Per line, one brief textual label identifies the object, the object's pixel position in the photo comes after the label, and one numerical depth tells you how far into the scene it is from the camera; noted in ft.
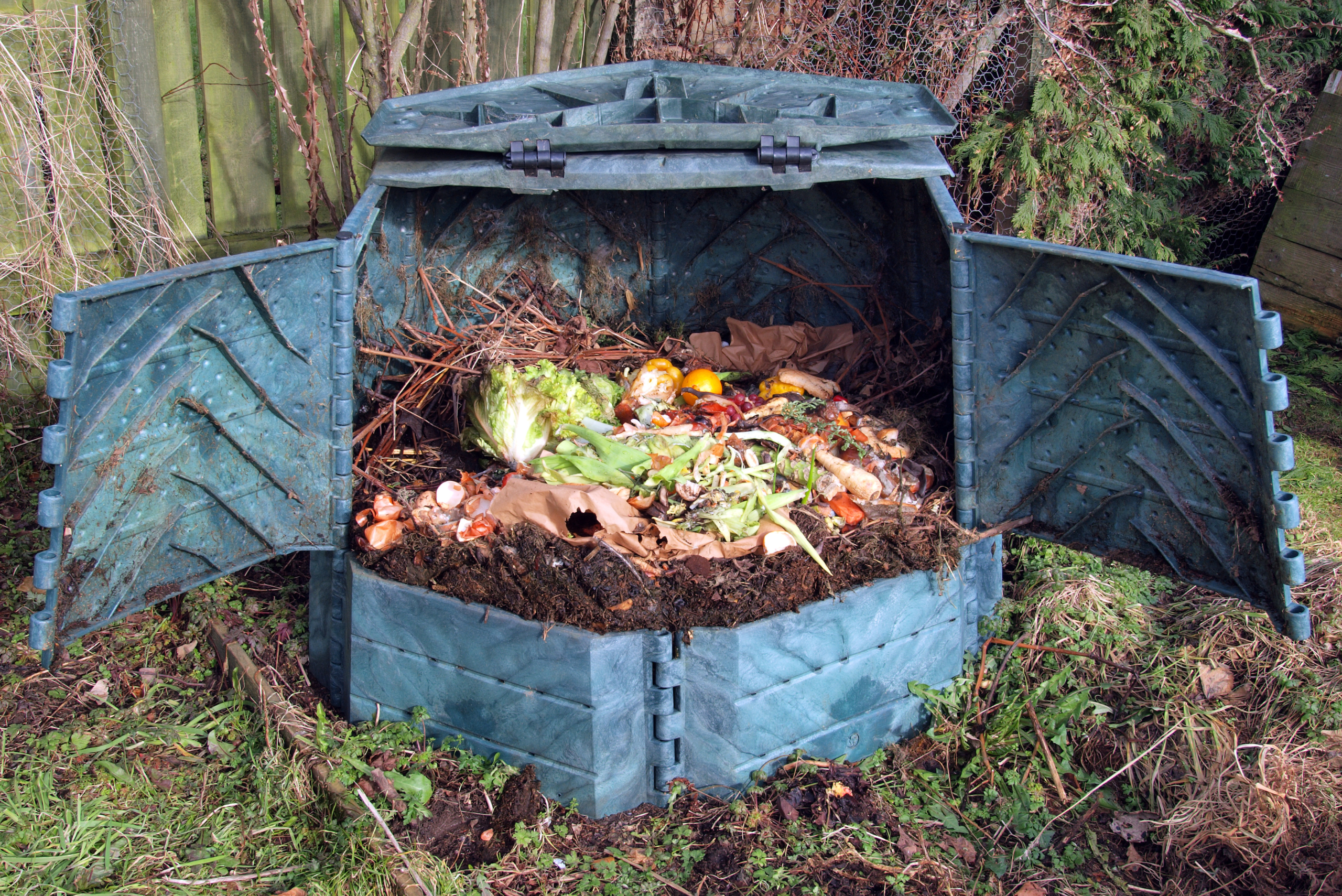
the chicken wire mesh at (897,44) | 17.19
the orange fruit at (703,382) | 14.25
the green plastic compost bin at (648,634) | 9.37
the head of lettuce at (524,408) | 12.64
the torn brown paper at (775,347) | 15.29
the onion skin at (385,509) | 11.71
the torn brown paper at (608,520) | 10.78
